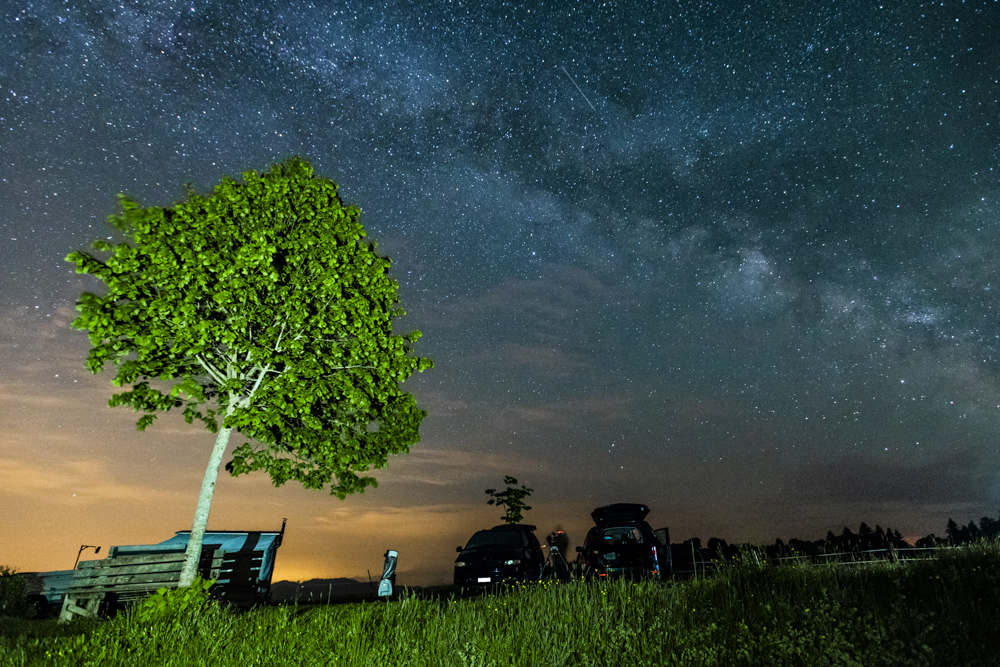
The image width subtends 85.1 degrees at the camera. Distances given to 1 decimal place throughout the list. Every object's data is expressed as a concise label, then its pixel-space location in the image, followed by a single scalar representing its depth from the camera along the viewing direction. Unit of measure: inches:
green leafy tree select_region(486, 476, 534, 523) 1417.3
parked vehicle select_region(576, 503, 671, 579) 613.6
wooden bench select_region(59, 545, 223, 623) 444.1
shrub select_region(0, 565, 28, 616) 557.6
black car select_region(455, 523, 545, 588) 601.3
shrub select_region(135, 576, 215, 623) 307.7
